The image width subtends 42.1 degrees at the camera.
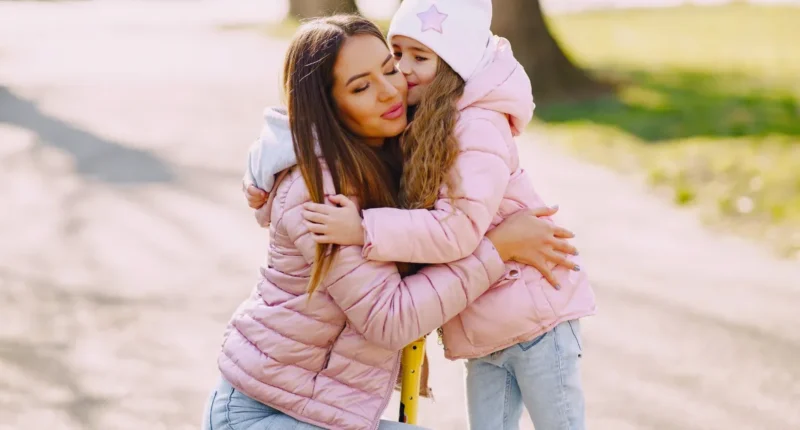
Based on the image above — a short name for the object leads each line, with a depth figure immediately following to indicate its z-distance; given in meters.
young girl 2.63
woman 2.63
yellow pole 2.99
